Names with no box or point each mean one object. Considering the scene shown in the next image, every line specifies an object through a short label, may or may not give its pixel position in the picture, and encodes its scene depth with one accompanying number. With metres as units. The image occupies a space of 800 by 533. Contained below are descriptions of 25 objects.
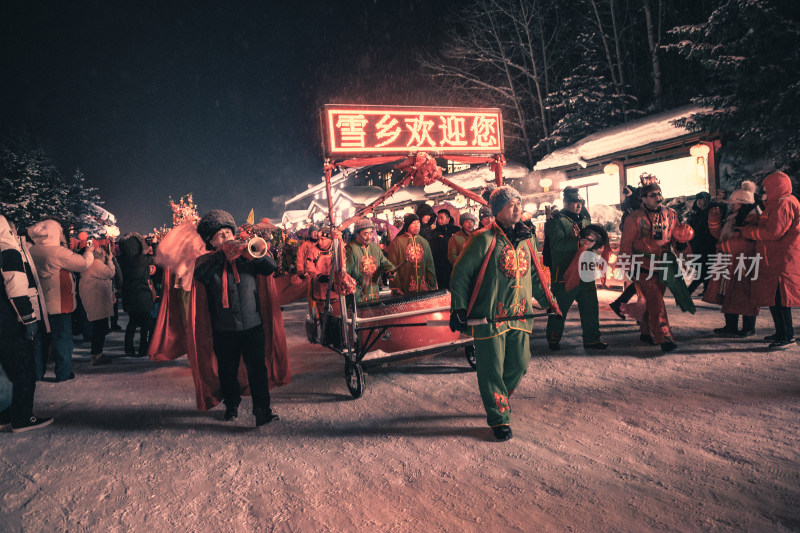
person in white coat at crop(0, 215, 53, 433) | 4.35
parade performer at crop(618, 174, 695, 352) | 6.05
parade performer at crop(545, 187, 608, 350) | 6.46
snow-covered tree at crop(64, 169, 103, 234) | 43.28
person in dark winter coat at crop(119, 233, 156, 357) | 7.95
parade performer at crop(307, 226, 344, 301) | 8.05
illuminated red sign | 5.50
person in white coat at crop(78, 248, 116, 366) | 7.53
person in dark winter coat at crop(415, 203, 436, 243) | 10.41
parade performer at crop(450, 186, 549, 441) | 3.88
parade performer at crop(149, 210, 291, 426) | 4.30
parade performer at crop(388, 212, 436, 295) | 7.64
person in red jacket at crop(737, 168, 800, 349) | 5.59
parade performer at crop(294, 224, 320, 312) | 8.96
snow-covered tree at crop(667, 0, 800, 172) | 10.27
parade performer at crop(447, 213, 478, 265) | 8.46
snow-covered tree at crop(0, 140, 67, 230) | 35.62
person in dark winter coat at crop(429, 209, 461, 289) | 9.82
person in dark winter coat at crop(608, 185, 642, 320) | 7.75
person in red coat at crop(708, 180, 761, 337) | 6.09
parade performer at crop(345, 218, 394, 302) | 6.58
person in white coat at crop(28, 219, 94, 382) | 6.41
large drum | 5.25
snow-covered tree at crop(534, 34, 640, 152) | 22.56
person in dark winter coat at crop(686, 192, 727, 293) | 8.16
